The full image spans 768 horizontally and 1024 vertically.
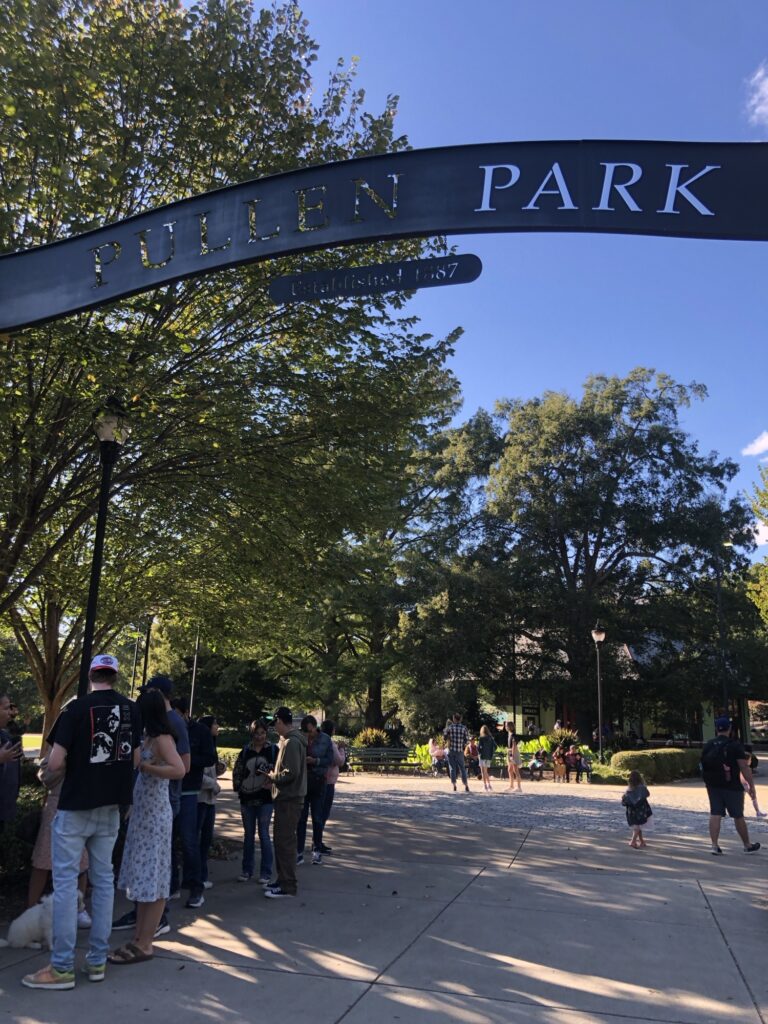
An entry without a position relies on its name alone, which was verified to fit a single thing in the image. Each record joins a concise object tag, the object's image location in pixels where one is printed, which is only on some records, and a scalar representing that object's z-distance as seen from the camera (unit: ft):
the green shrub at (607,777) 71.51
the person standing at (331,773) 29.19
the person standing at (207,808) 22.82
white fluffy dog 16.58
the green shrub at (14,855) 20.99
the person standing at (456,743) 55.47
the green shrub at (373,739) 97.35
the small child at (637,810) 32.04
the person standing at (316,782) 27.68
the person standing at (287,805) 22.16
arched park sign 14.06
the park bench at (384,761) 81.97
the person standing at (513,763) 60.03
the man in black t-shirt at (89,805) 14.48
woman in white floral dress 16.19
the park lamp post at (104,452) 24.94
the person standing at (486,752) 58.85
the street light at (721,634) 107.33
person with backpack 29.19
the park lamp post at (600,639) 88.10
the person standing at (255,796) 23.93
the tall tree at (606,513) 116.06
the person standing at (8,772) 19.98
